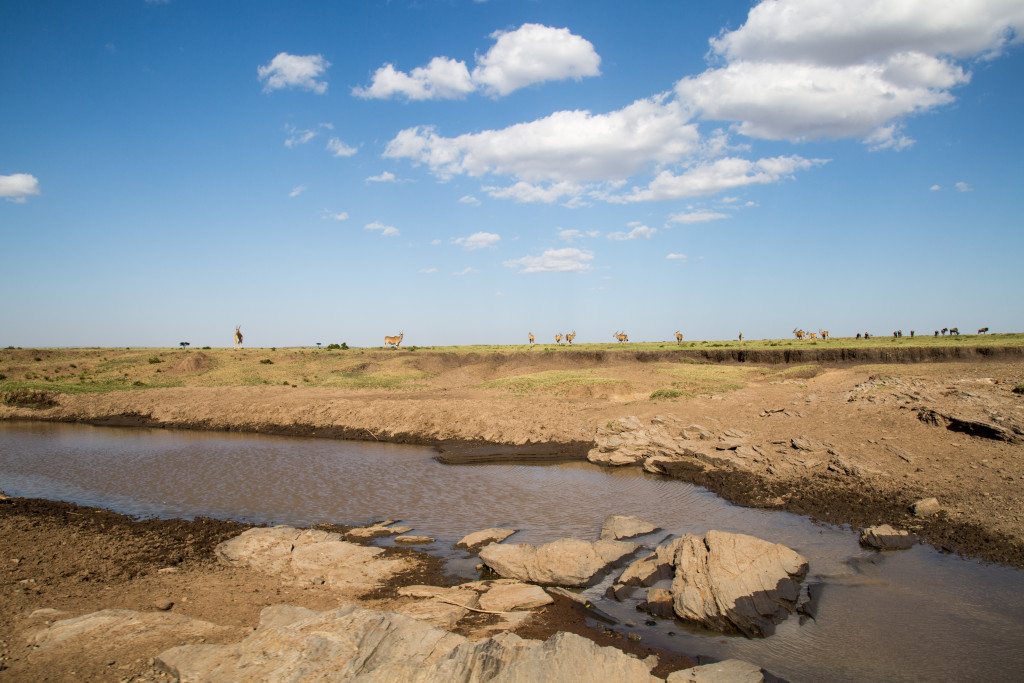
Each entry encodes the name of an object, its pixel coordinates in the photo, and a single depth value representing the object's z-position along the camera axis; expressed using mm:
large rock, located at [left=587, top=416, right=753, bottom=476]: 20156
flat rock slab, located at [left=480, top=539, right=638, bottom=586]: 11281
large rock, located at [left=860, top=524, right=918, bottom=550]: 12859
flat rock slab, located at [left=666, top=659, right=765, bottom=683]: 7438
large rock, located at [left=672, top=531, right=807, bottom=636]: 9672
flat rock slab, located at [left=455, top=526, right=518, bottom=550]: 13516
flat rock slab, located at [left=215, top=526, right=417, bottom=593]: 11540
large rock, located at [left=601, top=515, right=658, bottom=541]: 13846
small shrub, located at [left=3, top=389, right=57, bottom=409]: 36375
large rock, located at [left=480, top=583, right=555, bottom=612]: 10141
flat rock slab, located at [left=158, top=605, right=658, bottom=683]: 6918
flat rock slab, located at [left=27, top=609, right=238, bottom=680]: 8203
